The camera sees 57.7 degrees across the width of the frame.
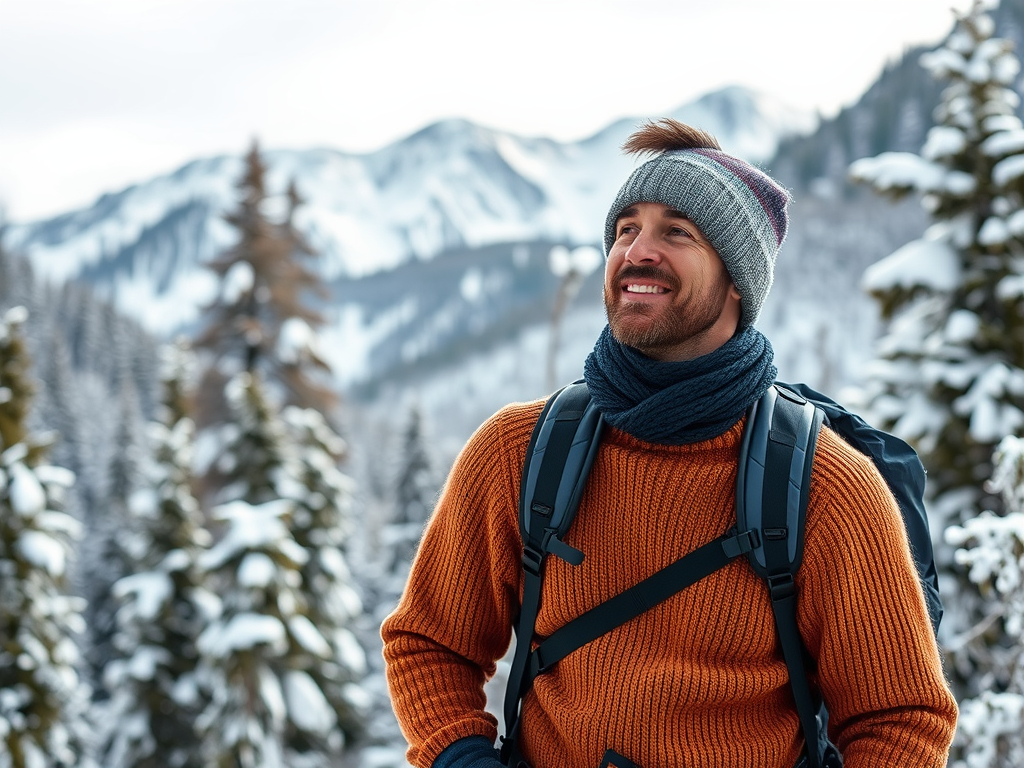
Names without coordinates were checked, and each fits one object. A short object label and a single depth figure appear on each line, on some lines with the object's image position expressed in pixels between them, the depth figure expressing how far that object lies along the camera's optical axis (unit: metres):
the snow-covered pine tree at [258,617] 14.06
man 2.50
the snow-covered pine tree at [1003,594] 4.53
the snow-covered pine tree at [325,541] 18.94
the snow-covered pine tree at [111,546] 32.59
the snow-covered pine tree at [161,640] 19.39
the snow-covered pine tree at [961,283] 9.41
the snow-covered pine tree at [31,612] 14.53
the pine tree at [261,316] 20.23
